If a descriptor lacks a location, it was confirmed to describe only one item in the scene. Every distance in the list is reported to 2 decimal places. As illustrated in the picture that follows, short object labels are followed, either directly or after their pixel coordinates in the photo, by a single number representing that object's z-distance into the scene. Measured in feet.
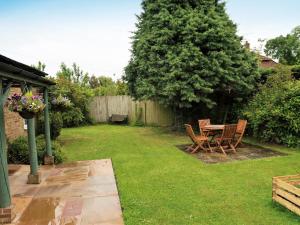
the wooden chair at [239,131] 30.28
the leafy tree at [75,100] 51.93
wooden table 29.87
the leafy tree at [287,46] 131.03
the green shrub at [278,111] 30.17
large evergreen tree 37.93
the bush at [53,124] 35.70
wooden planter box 13.56
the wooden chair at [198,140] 28.81
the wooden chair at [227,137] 27.78
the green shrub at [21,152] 25.36
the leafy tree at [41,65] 62.23
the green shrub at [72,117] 52.80
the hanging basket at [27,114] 16.31
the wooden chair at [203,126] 31.44
